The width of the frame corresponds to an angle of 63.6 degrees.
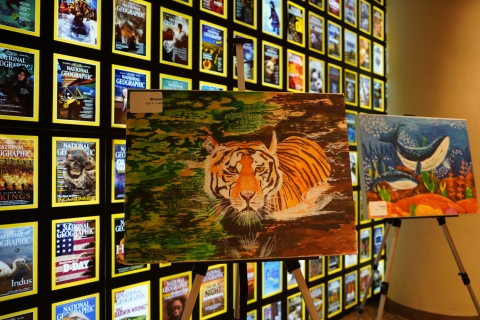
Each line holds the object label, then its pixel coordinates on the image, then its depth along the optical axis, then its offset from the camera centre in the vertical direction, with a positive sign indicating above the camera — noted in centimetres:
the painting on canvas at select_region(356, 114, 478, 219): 222 +1
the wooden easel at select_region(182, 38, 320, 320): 139 -42
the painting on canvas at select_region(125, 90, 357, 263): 138 -3
